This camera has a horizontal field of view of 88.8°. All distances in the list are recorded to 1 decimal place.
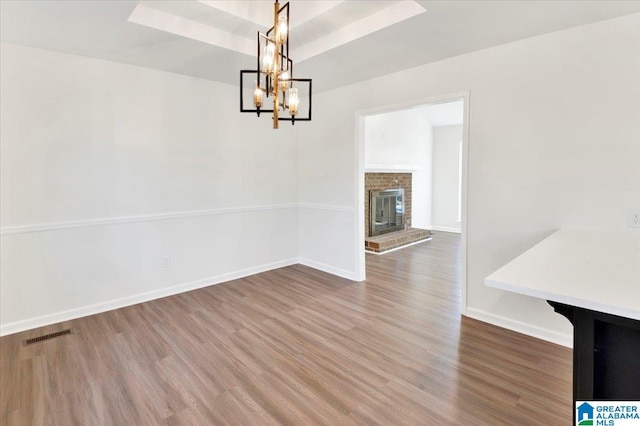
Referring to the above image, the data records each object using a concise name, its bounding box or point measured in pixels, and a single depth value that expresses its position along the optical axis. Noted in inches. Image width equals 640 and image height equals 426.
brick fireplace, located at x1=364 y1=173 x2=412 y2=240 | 251.1
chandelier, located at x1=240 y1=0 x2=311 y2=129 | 80.1
